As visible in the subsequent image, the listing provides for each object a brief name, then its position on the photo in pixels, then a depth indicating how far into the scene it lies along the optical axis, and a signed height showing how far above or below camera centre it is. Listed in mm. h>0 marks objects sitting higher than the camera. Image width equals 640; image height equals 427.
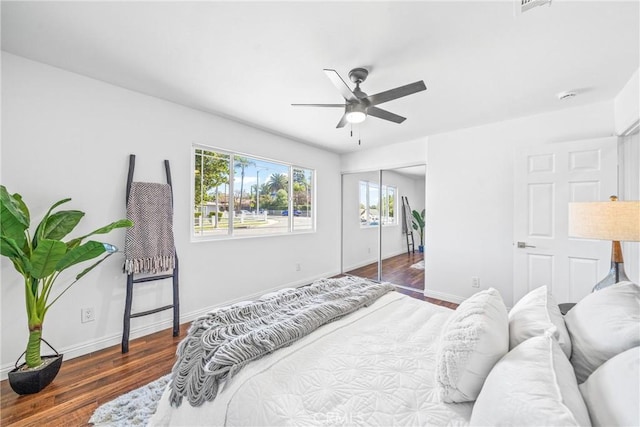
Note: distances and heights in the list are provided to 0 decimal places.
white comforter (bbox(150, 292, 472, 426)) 919 -705
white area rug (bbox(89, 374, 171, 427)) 1549 -1247
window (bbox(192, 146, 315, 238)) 3199 +233
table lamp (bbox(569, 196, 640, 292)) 1499 -69
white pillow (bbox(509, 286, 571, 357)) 1000 -467
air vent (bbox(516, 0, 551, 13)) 1166 +970
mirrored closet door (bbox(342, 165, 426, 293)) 4504 -261
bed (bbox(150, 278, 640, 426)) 696 -575
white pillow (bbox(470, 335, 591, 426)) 632 -487
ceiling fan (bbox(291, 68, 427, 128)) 1856 +893
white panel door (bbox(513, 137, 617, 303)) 2529 +2
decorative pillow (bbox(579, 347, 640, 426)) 613 -471
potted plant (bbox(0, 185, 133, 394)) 1688 -304
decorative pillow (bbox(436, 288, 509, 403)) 927 -529
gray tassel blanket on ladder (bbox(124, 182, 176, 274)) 2438 -183
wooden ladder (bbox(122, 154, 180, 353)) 2363 -848
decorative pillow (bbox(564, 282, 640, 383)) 879 -427
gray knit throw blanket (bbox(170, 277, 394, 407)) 1133 -631
